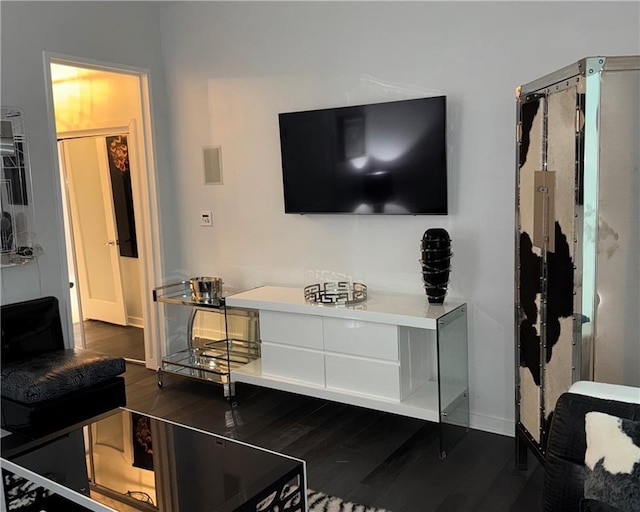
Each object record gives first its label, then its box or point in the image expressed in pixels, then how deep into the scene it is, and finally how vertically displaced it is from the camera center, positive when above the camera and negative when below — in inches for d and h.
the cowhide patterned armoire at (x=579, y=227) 85.8 -8.7
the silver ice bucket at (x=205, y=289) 162.8 -27.2
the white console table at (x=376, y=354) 124.4 -37.9
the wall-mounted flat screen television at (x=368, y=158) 130.0 +5.4
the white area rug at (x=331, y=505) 103.6 -56.0
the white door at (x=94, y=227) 217.8 -12.2
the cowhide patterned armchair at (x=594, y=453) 60.6 -30.0
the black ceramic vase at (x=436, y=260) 126.1 -17.1
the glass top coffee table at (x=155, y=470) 86.0 -43.1
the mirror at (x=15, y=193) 138.7 +1.1
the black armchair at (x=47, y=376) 124.1 -38.4
